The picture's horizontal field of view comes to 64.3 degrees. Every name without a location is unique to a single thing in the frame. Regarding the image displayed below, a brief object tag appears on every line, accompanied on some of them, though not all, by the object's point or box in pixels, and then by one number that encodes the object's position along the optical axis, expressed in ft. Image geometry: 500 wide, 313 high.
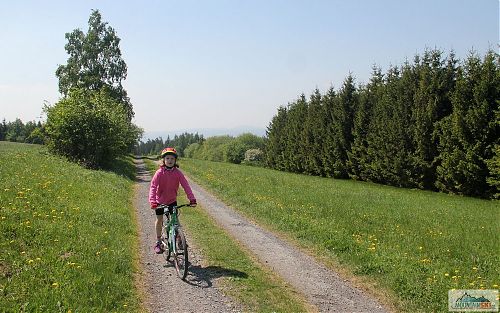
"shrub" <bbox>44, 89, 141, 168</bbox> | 91.91
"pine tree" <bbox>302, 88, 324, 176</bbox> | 144.25
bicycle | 26.45
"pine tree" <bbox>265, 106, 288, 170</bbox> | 184.83
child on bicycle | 29.01
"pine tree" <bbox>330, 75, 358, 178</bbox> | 129.08
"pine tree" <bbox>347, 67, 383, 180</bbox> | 117.15
